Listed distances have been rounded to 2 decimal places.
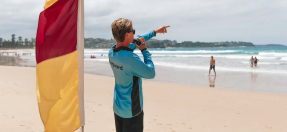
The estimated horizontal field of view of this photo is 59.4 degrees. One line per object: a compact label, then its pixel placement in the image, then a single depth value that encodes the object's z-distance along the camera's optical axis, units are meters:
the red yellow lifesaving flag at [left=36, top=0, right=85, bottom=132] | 2.62
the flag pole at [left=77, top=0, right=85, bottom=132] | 2.74
